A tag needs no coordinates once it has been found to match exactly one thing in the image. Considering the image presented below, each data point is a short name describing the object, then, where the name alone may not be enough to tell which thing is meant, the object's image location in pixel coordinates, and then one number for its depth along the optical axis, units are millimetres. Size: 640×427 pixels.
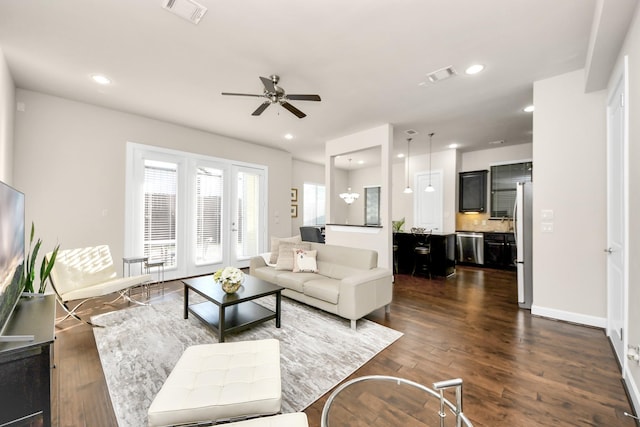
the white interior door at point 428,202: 6863
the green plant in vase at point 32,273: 2373
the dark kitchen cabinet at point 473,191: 6477
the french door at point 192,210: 4539
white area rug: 1845
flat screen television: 1329
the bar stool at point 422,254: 5203
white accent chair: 2908
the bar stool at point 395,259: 5680
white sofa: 2838
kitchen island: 5207
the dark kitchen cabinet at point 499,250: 5855
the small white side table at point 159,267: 4359
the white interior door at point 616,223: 2101
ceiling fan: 2738
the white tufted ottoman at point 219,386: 1207
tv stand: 1213
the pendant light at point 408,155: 6000
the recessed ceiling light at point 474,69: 2932
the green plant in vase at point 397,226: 5906
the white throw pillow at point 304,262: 3740
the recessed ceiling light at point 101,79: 3191
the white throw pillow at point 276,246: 4195
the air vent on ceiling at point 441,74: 2998
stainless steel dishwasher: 6258
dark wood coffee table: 2496
